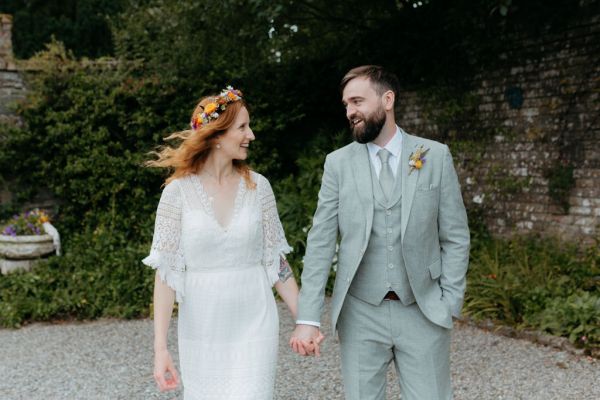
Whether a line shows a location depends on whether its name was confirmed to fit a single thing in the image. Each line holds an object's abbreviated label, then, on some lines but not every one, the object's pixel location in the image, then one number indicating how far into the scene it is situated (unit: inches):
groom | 98.7
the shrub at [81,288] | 265.7
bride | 103.6
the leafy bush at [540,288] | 199.8
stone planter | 292.7
